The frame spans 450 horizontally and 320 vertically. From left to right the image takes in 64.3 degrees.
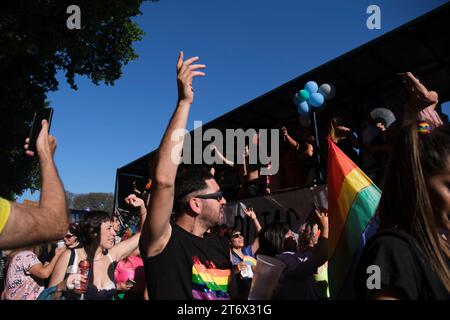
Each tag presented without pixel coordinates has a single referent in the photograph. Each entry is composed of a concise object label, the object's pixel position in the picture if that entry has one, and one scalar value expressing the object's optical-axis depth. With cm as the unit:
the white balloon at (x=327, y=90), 591
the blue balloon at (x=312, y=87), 595
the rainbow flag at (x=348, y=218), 224
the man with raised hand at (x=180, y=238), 201
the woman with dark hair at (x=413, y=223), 103
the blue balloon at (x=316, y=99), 581
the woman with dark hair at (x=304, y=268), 312
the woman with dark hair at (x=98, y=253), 329
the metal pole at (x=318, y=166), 561
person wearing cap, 455
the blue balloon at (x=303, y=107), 598
